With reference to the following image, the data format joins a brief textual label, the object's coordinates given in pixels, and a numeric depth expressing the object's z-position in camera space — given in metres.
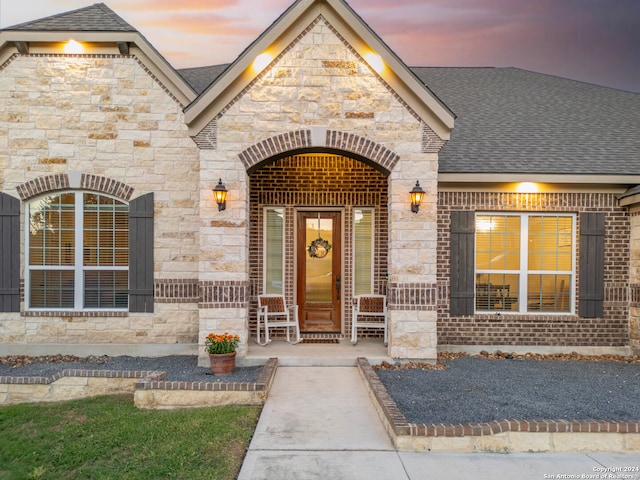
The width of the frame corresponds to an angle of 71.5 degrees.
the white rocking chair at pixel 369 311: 8.38
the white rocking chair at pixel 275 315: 8.16
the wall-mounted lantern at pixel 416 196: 7.10
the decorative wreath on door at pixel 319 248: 9.01
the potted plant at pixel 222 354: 6.60
